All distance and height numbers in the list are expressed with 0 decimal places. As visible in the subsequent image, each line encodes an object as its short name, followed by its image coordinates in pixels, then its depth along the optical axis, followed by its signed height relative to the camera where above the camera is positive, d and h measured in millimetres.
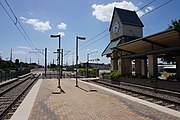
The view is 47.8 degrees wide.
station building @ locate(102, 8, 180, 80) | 16250 +2511
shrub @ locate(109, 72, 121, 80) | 24339 -696
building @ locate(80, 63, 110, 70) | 120225 +2705
